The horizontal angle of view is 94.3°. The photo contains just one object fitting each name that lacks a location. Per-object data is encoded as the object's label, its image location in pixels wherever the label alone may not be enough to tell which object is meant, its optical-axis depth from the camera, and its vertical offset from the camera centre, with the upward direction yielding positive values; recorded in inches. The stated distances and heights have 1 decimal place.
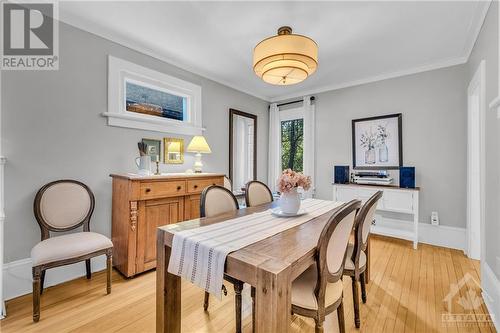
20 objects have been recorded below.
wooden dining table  37.0 -18.4
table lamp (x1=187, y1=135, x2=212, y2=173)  120.5 +10.1
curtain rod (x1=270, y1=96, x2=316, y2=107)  173.6 +52.3
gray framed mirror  162.7 +14.1
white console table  124.6 -19.7
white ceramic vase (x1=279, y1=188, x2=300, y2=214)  72.4 -11.2
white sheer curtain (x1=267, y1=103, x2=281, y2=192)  194.1 +20.8
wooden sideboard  90.0 -18.8
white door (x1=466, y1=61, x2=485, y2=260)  112.2 -5.4
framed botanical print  140.8 +15.8
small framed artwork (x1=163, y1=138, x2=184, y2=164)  122.6 +8.9
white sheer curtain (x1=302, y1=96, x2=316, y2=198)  173.9 +21.4
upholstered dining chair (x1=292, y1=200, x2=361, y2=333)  45.7 -23.8
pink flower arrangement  70.1 -4.2
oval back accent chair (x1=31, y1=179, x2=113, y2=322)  68.5 -22.7
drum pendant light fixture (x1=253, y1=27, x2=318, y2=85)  66.0 +32.7
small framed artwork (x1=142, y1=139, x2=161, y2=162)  113.7 +9.6
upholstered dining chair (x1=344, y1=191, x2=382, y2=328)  62.1 -22.6
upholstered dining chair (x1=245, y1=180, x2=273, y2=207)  94.7 -11.5
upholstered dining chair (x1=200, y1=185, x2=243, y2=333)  73.3 -12.0
